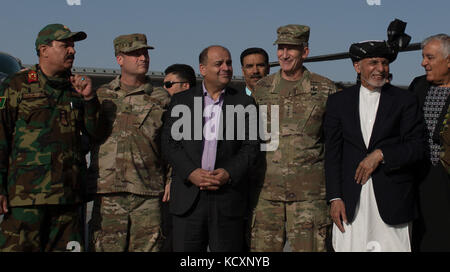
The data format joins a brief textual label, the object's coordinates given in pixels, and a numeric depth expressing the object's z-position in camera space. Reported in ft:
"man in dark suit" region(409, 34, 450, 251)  26.27
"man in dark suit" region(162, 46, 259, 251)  25.93
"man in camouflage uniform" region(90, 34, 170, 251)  26.99
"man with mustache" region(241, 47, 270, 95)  38.40
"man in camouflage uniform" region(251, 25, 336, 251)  26.78
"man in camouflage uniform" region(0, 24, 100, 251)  24.63
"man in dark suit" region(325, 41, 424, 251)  24.08
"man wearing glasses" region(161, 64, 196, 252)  38.24
